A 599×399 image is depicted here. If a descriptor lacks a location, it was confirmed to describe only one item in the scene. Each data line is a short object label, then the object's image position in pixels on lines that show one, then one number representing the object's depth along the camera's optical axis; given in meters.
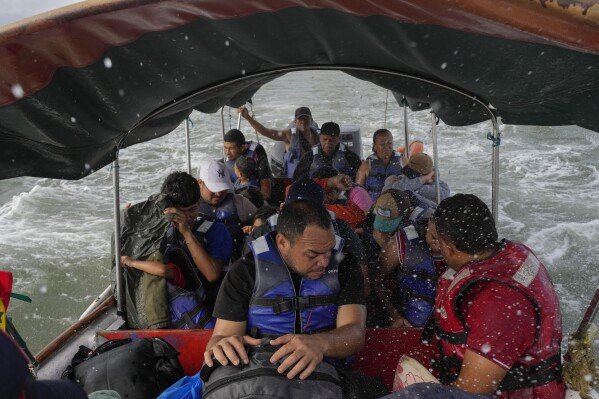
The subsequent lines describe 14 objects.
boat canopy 1.59
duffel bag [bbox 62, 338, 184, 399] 2.26
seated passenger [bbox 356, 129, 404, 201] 5.67
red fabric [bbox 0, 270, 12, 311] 1.79
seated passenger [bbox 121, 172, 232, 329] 3.00
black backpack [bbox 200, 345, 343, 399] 1.70
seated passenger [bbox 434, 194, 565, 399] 1.79
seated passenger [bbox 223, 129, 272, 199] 5.49
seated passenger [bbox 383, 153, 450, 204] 5.02
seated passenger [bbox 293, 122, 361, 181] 5.88
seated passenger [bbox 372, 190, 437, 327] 3.17
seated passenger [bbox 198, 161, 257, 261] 3.78
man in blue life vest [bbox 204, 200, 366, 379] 2.25
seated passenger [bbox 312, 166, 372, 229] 4.16
